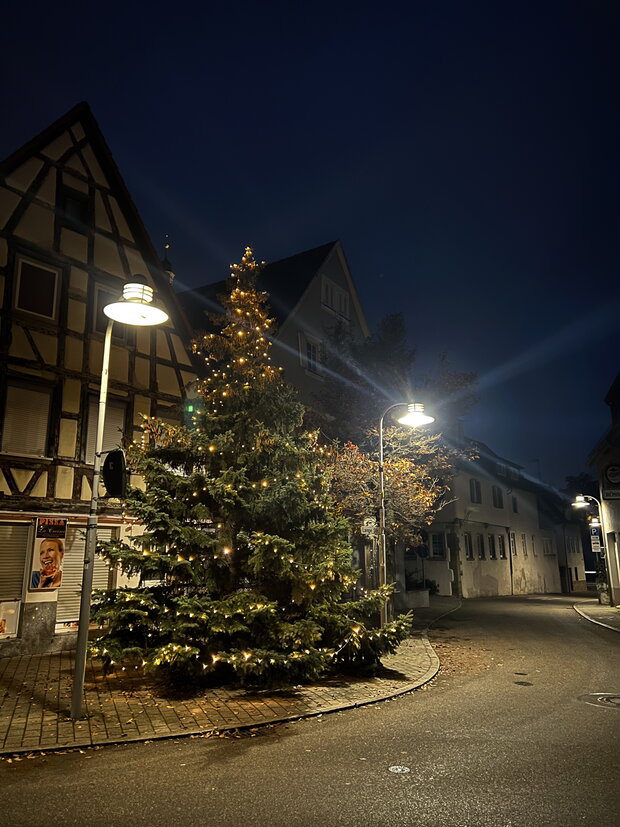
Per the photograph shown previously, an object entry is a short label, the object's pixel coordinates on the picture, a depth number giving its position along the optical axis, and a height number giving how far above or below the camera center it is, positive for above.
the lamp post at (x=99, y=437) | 8.32 +1.90
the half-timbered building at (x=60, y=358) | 14.26 +5.40
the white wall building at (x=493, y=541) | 35.28 +2.03
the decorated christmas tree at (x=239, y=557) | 9.81 +0.27
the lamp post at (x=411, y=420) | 13.85 +3.33
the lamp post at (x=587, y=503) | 29.58 +3.41
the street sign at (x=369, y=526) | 15.05 +1.09
